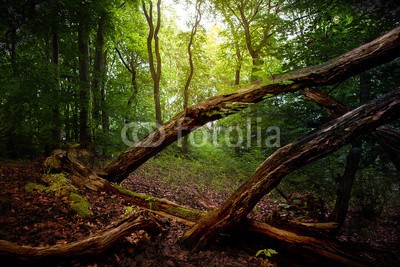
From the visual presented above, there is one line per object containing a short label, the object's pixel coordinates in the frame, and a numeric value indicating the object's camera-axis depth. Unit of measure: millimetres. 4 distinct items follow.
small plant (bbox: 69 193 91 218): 3980
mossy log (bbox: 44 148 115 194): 5074
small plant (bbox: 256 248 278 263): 3591
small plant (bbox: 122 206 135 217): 4422
